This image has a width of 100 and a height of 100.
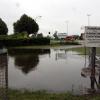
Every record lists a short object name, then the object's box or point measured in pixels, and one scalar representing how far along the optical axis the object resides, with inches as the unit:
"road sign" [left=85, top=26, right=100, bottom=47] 141.2
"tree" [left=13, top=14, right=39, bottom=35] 1138.3
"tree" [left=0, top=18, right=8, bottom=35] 1178.8
